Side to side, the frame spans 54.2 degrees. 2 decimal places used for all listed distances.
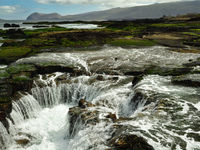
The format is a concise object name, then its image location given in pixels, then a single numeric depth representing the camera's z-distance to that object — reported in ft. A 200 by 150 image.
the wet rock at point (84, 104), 58.85
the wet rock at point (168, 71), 79.77
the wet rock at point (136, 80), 73.89
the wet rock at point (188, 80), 67.42
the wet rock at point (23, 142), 52.52
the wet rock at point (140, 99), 58.06
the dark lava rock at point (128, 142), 36.40
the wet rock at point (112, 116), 51.13
